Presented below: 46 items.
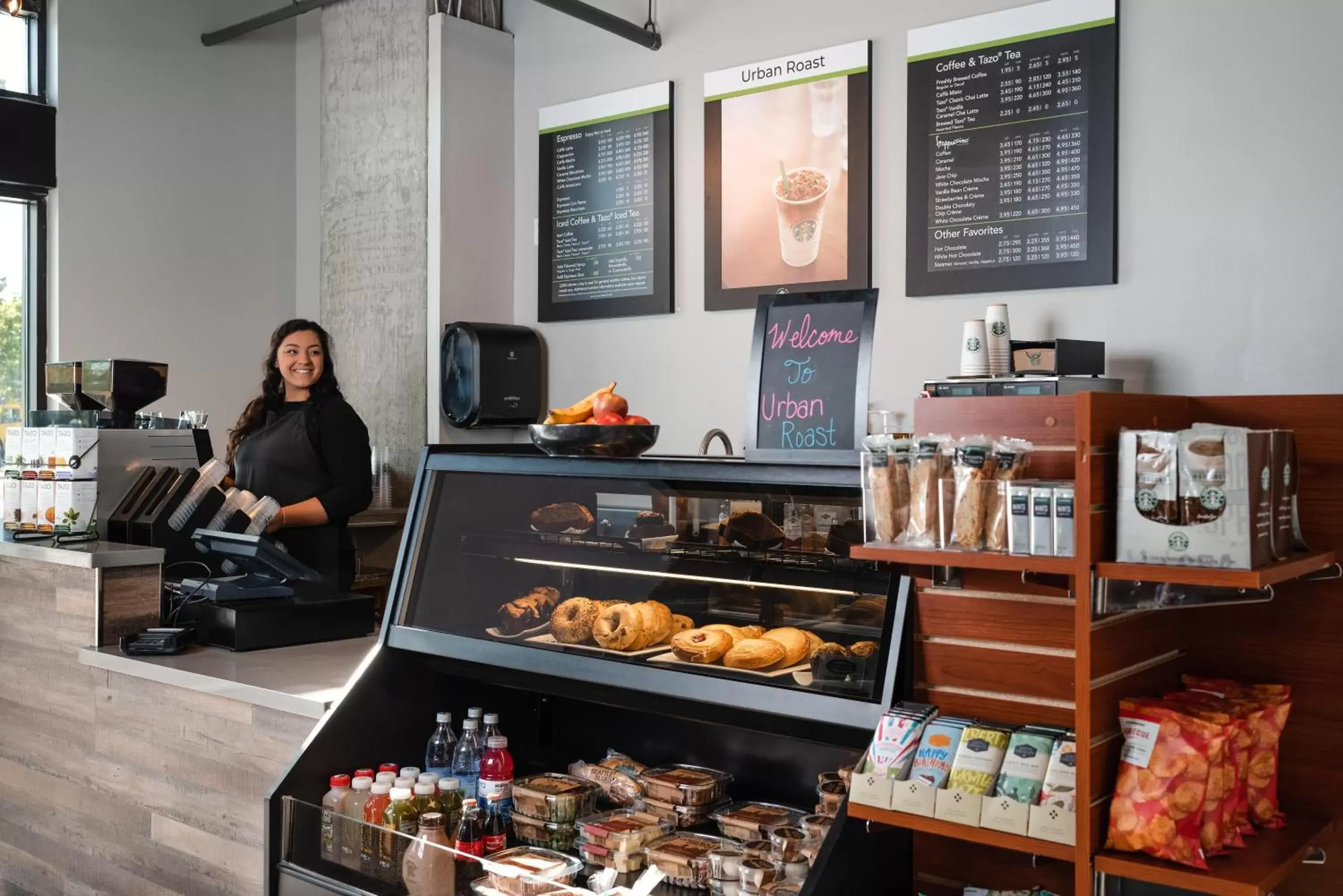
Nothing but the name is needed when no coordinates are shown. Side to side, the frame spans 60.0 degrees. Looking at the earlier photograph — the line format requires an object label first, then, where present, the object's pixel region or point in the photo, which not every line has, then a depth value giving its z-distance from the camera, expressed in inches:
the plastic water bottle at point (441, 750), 101.7
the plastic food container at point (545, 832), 90.6
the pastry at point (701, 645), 84.8
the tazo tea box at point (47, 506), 144.9
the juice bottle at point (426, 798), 92.2
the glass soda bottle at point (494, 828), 89.4
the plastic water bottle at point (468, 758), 99.4
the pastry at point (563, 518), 95.0
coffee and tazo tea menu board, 154.1
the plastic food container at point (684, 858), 82.9
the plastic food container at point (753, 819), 85.1
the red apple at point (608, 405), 96.3
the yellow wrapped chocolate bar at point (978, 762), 67.1
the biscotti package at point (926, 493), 68.4
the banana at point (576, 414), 98.3
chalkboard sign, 88.4
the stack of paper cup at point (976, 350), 155.8
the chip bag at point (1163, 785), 61.6
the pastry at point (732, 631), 85.7
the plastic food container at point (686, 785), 90.5
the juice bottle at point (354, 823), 90.0
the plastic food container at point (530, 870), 80.4
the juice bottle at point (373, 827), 88.3
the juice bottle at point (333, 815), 92.1
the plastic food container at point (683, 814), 89.6
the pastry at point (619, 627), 88.4
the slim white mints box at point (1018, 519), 64.7
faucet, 134.3
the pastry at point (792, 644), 82.4
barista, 166.7
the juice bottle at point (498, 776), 94.7
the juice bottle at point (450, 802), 92.9
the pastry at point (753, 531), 85.2
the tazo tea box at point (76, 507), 143.5
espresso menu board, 200.8
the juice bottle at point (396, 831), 86.6
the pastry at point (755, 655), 82.2
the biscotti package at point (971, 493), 66.9
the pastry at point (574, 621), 91.7
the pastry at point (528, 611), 96.0
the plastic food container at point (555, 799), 91.7
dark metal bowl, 92.5
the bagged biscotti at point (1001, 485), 66.1
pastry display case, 79.4
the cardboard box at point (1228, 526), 59.5
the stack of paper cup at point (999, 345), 154.8
